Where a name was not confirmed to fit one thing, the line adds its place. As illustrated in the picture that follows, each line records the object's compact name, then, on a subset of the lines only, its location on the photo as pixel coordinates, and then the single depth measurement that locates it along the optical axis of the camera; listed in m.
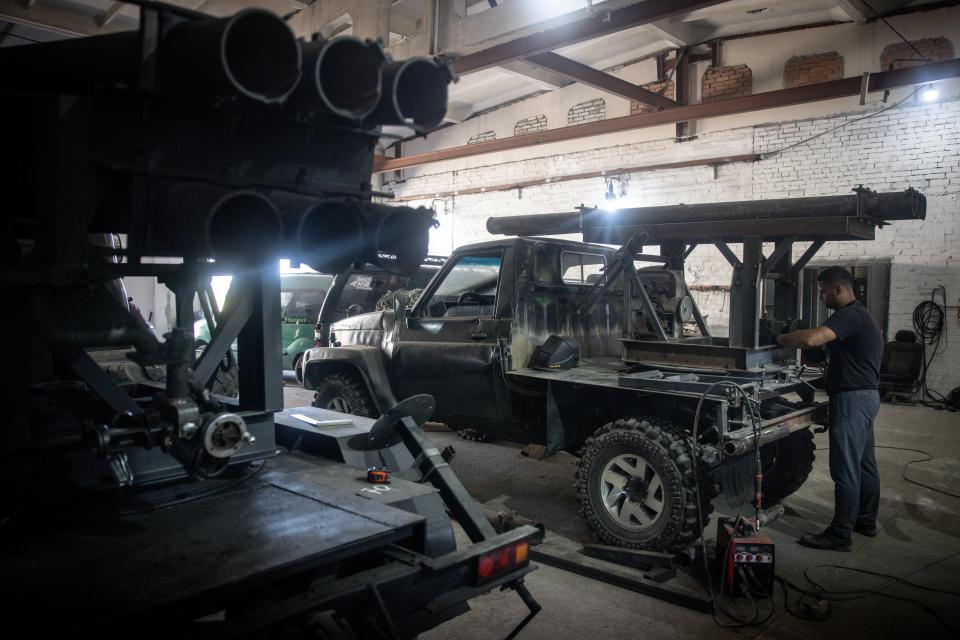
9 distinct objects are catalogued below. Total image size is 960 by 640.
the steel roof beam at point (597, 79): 10.09
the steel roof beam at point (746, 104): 9.35
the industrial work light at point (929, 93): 10.32
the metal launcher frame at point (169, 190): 1.79
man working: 4.70
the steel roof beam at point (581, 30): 7.81
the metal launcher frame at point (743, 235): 4.82
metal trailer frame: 1.84
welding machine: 3.88
